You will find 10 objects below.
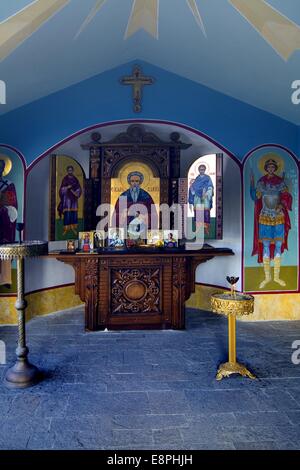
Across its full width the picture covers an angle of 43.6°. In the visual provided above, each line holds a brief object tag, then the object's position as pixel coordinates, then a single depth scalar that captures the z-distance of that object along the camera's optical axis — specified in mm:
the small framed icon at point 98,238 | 6070
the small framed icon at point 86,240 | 5769
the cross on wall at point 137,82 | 6113
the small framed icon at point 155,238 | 6059
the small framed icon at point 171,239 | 6074
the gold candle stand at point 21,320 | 3699
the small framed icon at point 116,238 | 6027
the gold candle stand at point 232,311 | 3949
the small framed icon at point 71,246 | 5782
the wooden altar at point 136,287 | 5605
